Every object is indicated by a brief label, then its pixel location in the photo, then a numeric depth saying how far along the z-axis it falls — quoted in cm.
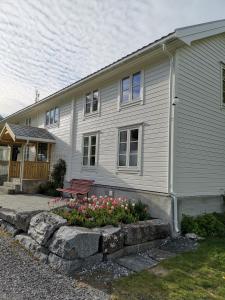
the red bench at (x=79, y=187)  1100
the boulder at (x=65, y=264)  484
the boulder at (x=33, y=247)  547
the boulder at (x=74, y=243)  494
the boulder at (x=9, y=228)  690
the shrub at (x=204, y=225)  774
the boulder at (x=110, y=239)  540
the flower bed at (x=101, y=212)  617
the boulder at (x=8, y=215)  711
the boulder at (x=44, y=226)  557
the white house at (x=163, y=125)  814
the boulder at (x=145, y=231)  599
